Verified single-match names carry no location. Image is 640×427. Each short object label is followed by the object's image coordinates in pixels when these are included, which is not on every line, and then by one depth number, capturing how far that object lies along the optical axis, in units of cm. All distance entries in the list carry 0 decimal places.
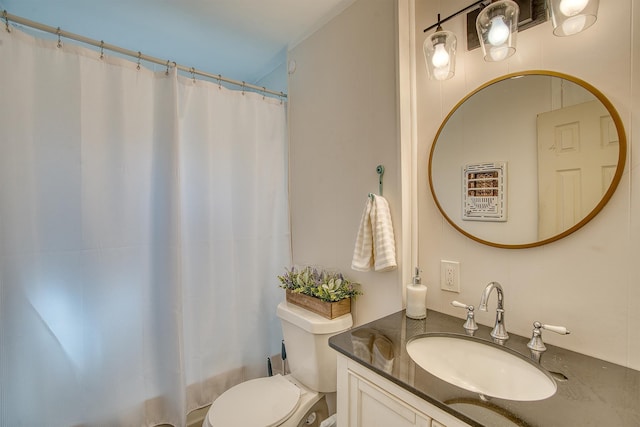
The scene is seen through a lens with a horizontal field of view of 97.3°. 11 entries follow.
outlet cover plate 113
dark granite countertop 59
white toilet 119
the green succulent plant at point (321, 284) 139
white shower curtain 121
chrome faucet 93
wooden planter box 138
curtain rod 117
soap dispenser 111
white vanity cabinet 70
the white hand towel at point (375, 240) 122
